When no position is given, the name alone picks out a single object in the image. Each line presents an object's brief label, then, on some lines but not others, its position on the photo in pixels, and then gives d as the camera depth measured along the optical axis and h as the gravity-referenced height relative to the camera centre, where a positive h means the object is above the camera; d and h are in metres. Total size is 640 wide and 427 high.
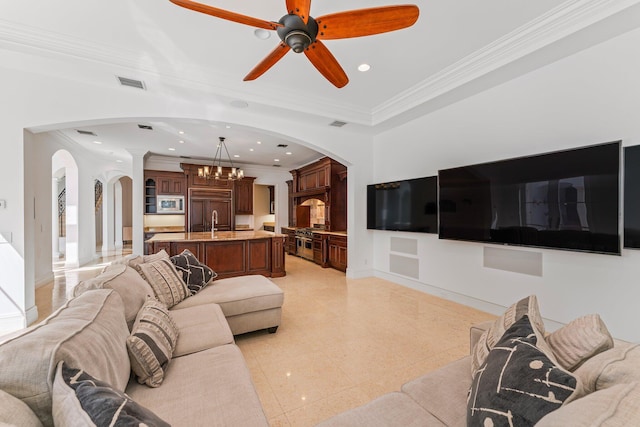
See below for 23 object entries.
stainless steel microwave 8.36 +0.36
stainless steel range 7.61 -0.81
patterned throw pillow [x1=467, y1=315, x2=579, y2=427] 0.83 -0.58
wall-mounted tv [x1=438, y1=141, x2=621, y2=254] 2.47 +0.15
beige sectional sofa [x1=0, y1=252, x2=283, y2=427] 0.79 -0.62
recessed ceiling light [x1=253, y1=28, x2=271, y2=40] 2.76 +1.91
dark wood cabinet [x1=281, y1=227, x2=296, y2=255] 8.77 -0.84
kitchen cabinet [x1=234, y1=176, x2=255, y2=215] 9.04 +0.68
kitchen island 5.20 -0.69
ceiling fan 1.81 +1.38
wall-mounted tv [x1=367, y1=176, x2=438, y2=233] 4.32 +0.17
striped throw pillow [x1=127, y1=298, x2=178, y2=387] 1.43 -0.74
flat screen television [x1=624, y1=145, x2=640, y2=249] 2.38 +0.15
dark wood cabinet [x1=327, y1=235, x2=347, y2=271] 6.11 -0.87
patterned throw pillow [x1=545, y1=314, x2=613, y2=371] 1.04 -0.52
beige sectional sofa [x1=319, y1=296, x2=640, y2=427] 0.68 -0.57
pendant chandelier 6.33 +1.74
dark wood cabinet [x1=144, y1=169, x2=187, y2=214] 8.27 +0.95
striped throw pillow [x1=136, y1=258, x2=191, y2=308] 2.55 -0.64
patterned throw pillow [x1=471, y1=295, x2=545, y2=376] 1.32 -0.57
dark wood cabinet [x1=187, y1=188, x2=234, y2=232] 8.32 +0.23
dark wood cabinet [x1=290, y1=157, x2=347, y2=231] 6.97 +0.71
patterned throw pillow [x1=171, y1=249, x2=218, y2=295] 3.07 -0.66
